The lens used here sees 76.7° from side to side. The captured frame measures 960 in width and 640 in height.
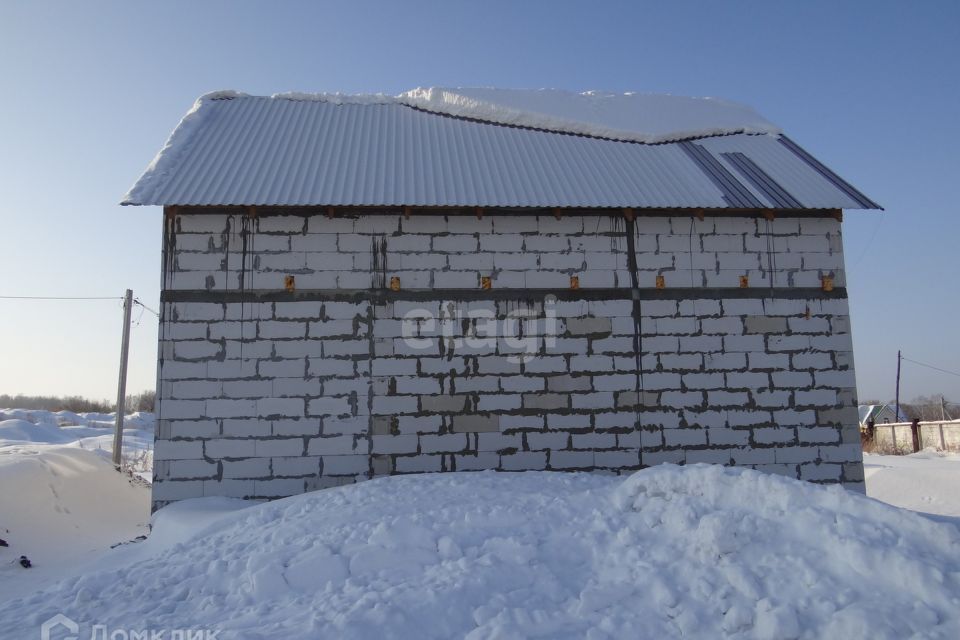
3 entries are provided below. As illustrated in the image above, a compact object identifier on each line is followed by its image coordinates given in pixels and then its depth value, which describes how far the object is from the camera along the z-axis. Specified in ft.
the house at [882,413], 135.11
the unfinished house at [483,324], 23.02
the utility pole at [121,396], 44.24
